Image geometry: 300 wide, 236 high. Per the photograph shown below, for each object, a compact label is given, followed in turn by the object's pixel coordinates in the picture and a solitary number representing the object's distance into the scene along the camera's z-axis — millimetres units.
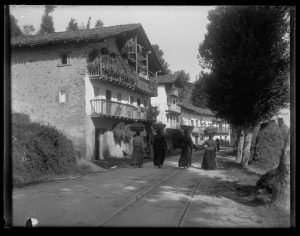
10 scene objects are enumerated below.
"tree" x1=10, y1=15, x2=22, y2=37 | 33562
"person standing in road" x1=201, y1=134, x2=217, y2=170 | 17641
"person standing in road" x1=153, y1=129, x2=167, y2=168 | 18609
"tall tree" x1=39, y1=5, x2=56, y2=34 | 41219
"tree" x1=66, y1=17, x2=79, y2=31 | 43553
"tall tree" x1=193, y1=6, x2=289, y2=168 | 18172
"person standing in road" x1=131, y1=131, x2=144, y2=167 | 18234
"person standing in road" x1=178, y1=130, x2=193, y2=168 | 18328
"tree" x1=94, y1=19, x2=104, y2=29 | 46006
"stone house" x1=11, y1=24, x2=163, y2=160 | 24641
